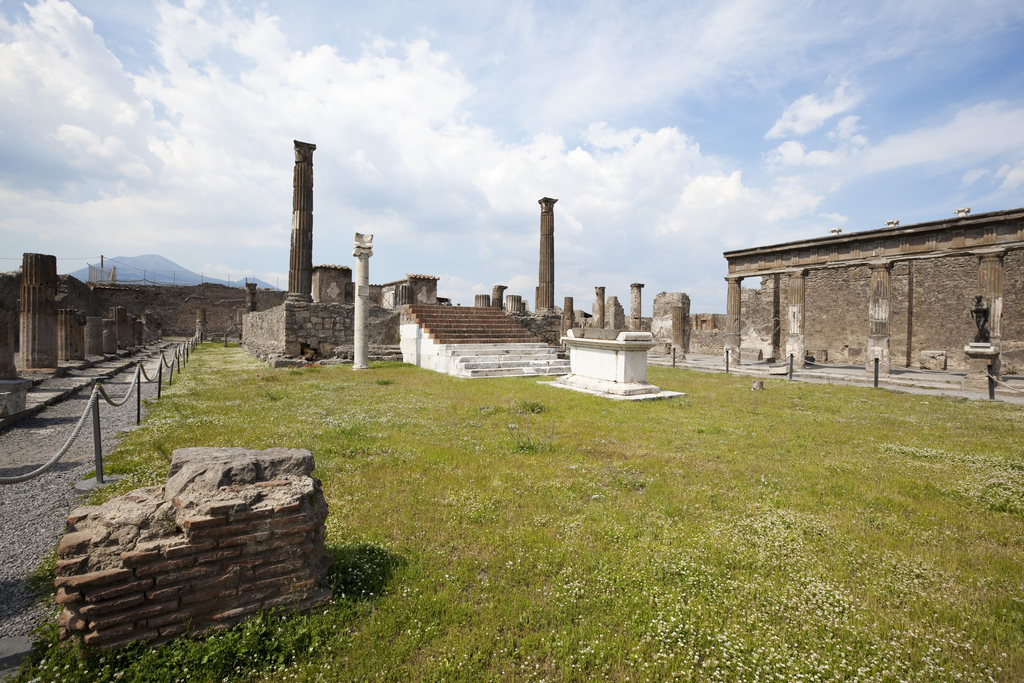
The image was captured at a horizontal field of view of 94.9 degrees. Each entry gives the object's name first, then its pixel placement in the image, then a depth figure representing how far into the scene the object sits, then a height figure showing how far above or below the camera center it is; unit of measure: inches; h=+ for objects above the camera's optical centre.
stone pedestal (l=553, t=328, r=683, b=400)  372.2 -21.2
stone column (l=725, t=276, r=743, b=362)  721.0 +34.1
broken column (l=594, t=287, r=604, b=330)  1090.4 +74.2
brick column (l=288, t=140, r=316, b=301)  589.9 +146.2
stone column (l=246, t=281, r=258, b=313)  1284.4 +105.0
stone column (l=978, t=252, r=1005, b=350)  510.6 +62.9
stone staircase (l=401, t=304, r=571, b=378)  500.4 -8.8
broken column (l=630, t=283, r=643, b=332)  993.5 +70.7
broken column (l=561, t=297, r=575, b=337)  1011.9 +61.2
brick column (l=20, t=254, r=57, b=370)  430.3 +16.5
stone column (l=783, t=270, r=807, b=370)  656.4 +30.5
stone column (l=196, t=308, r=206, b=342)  1238.3 +26.3
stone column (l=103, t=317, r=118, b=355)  648.4 -6.8
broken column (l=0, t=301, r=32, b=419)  326.6 -10.2
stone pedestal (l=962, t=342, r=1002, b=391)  450.6 -18.0
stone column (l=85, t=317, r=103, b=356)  591.5 -6.6
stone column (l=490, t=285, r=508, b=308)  922.1 +87.3
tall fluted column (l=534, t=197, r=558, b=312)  713.6 +125.0
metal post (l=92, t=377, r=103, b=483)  156.8 -38.0
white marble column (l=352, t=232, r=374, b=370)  528.4 +44.0
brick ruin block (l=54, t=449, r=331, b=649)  78.5 -39.8
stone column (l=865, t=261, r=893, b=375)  591.5 +37.9
